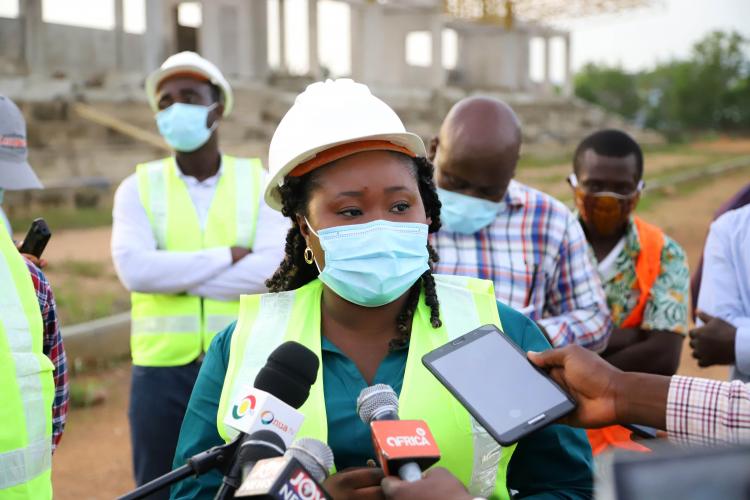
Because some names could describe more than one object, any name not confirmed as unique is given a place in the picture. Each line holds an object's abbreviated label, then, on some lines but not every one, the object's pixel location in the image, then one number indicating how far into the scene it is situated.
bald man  3.73
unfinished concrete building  18.92
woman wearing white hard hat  2.35
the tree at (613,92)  55.42
